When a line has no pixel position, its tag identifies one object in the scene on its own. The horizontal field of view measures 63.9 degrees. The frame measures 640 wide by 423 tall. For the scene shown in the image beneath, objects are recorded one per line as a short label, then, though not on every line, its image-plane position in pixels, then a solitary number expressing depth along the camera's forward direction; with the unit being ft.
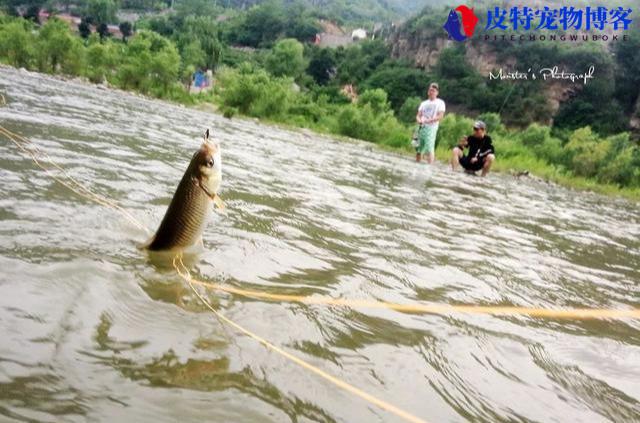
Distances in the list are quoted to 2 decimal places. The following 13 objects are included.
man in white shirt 42.73
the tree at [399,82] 231.79
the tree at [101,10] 361.02
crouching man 38.83
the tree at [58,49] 111.14
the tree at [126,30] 304.91
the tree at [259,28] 376.48
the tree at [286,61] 258.78
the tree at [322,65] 285.23
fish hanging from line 9.62
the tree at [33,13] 307.97
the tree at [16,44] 108.88
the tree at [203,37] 262.88
